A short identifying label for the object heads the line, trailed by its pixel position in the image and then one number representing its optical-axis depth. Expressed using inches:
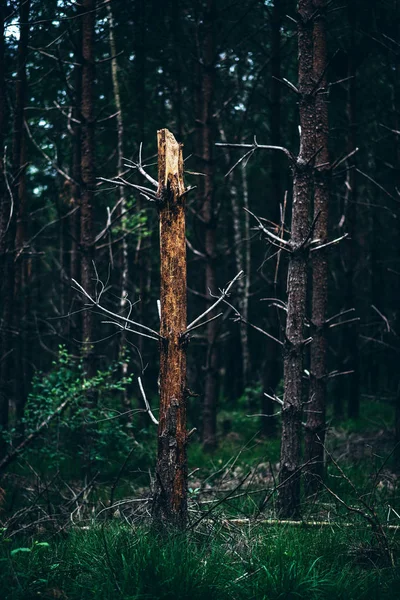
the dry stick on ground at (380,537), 202.6
